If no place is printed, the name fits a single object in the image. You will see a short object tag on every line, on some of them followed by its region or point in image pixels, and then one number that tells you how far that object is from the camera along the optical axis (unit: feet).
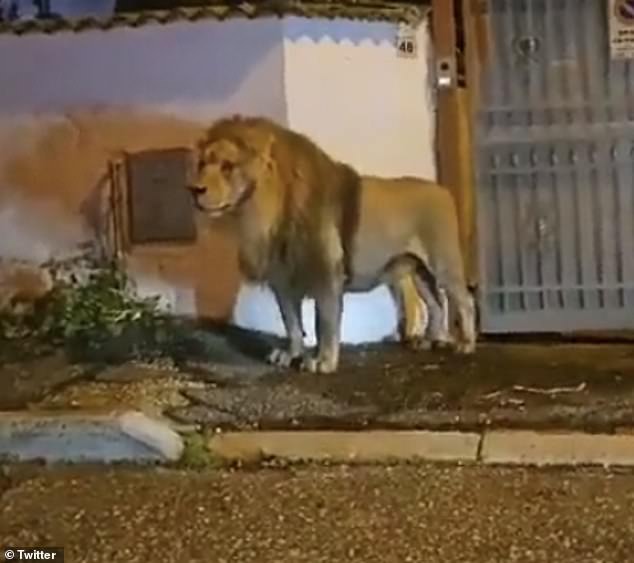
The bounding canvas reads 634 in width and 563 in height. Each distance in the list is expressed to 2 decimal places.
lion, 12.61
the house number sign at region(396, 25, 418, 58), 15.60
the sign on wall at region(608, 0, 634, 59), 16.02
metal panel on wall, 15.08
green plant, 13.98
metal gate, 16.20
